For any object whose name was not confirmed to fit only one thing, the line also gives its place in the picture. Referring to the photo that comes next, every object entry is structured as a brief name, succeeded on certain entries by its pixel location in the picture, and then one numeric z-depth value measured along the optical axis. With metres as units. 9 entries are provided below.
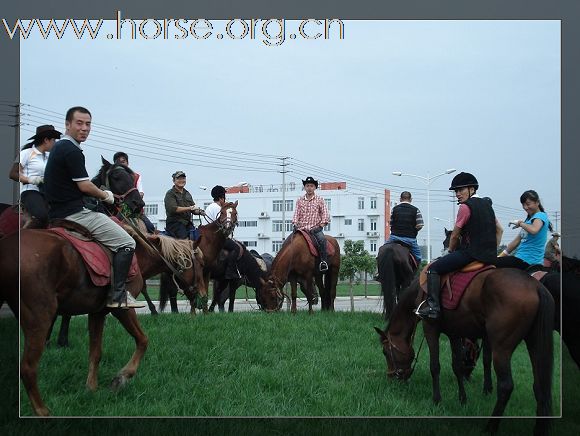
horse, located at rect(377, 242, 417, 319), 9.18
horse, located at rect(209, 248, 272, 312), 12.58
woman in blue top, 6.28
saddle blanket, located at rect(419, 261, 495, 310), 6.71
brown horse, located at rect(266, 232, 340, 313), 11.12
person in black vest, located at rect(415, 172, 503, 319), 6.35
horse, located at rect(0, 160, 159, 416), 5.82
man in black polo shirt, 6.20
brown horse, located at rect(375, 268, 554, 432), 6.19
